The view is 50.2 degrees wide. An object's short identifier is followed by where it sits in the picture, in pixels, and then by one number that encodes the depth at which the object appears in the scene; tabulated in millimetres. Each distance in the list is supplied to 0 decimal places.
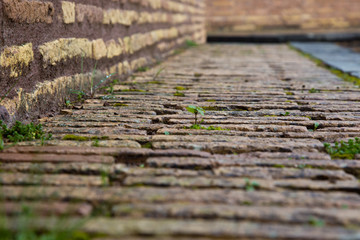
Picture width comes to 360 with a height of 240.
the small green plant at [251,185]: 1354
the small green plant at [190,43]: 7723
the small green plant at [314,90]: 3082
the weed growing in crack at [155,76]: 3574
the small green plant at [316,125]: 2139
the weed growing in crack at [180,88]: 3157
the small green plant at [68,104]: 2562
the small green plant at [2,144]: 1682
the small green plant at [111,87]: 3021
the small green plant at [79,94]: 2719
